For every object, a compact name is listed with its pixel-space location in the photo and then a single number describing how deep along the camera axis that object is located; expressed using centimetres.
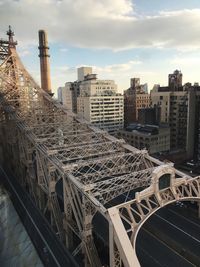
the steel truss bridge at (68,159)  2778
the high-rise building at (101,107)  12188
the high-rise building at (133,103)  14250
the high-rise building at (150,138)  8412
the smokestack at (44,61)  9138
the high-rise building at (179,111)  8081
